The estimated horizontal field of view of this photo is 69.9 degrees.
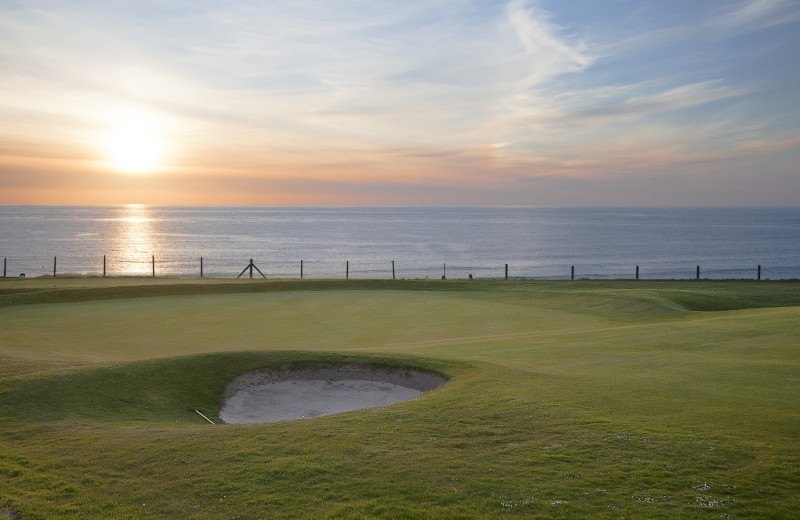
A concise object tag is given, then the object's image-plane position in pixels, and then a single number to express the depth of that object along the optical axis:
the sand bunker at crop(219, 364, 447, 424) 14.26
